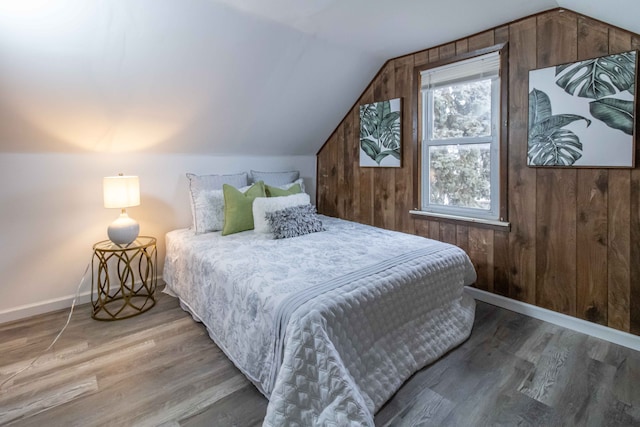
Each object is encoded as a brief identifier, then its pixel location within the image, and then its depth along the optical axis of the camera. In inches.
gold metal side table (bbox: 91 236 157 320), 103.5
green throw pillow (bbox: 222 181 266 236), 112.6
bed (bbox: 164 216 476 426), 54.2
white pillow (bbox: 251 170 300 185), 137.9
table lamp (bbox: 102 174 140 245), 98.3
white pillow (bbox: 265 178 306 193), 135.3
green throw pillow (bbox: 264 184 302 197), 122.6
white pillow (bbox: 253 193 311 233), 111.1
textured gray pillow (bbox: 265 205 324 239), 104.7
